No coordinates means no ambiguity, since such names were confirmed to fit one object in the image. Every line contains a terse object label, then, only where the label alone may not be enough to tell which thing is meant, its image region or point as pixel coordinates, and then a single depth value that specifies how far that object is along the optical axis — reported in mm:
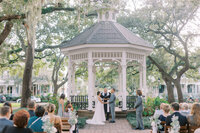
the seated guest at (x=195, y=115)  6504
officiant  14578
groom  13414
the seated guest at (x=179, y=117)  6797
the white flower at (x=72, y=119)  7183
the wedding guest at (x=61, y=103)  11047
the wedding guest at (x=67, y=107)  9989
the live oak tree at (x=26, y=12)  10820
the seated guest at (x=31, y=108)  6836
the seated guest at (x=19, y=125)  4133
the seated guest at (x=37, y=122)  5527
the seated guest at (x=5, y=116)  5242
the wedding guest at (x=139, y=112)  11120
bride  13822
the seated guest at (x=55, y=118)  5910
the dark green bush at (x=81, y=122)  11895
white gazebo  15312
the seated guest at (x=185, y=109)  7802
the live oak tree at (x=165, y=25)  22531
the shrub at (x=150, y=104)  15117
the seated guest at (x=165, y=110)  7418
